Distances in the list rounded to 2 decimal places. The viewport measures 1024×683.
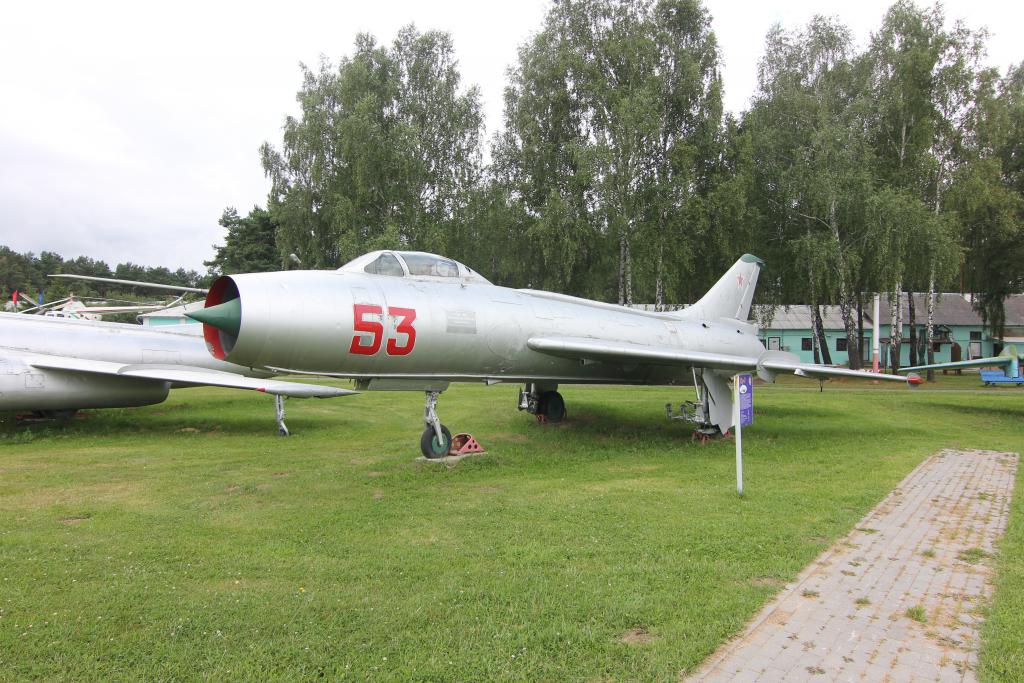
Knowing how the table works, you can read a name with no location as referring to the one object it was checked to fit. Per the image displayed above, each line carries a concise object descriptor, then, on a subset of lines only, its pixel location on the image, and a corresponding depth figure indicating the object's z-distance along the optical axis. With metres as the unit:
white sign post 7.16
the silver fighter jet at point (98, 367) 11.80
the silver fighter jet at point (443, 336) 6.64
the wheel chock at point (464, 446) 9.43
